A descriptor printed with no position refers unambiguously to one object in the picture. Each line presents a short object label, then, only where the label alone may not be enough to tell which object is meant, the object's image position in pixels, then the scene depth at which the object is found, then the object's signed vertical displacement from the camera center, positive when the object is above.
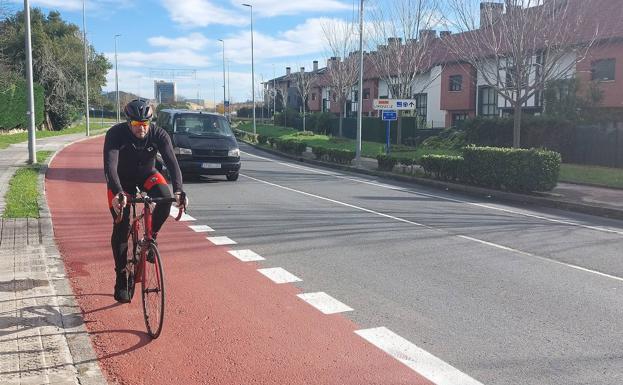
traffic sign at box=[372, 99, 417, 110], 25.73 +1.18
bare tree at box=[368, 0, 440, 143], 31.58 +4.00
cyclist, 4.75 -0.30
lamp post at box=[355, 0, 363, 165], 24.41 +0.92
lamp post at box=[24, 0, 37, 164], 18.52 +1.04
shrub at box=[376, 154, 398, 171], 21.97 -1.11
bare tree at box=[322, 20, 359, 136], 43.44 +4.22
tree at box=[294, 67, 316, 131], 68.69 +5.94
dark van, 16.14 -0.36
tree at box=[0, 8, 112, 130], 49.22 +5.71
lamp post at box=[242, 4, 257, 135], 47.83 +3.55
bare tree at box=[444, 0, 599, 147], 18.78 +3.13
